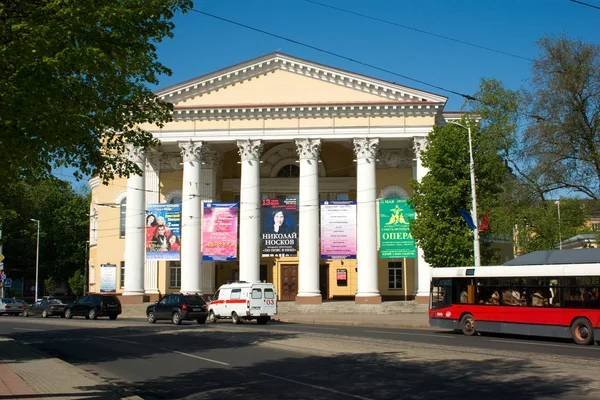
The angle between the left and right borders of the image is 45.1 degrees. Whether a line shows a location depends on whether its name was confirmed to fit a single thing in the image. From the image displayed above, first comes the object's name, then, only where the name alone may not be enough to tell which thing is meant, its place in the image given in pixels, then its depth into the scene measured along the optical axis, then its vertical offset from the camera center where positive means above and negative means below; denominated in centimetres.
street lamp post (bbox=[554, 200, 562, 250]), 3756 +368
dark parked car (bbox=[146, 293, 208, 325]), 3709 -150
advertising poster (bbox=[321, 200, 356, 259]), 4638 +311
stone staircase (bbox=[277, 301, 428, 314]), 4662 -189
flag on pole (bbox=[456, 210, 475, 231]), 3391 +285
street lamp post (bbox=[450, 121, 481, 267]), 3321 +320
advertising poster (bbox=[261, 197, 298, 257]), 4672 +331
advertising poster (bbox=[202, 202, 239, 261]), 4772 +311
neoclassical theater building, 4800 +878
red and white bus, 2358 -80
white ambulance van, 3697 -113
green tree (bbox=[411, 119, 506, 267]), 3653 +434
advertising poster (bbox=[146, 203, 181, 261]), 4875 +313
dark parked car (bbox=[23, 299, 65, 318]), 4964 -199
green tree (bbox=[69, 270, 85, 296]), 7662 -31
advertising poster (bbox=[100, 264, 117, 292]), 5297 +7
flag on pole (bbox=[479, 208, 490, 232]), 3447 +256
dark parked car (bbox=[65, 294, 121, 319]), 4341 -156
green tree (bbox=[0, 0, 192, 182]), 1154 +375
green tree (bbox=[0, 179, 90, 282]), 8194 +484
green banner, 4628 +303
